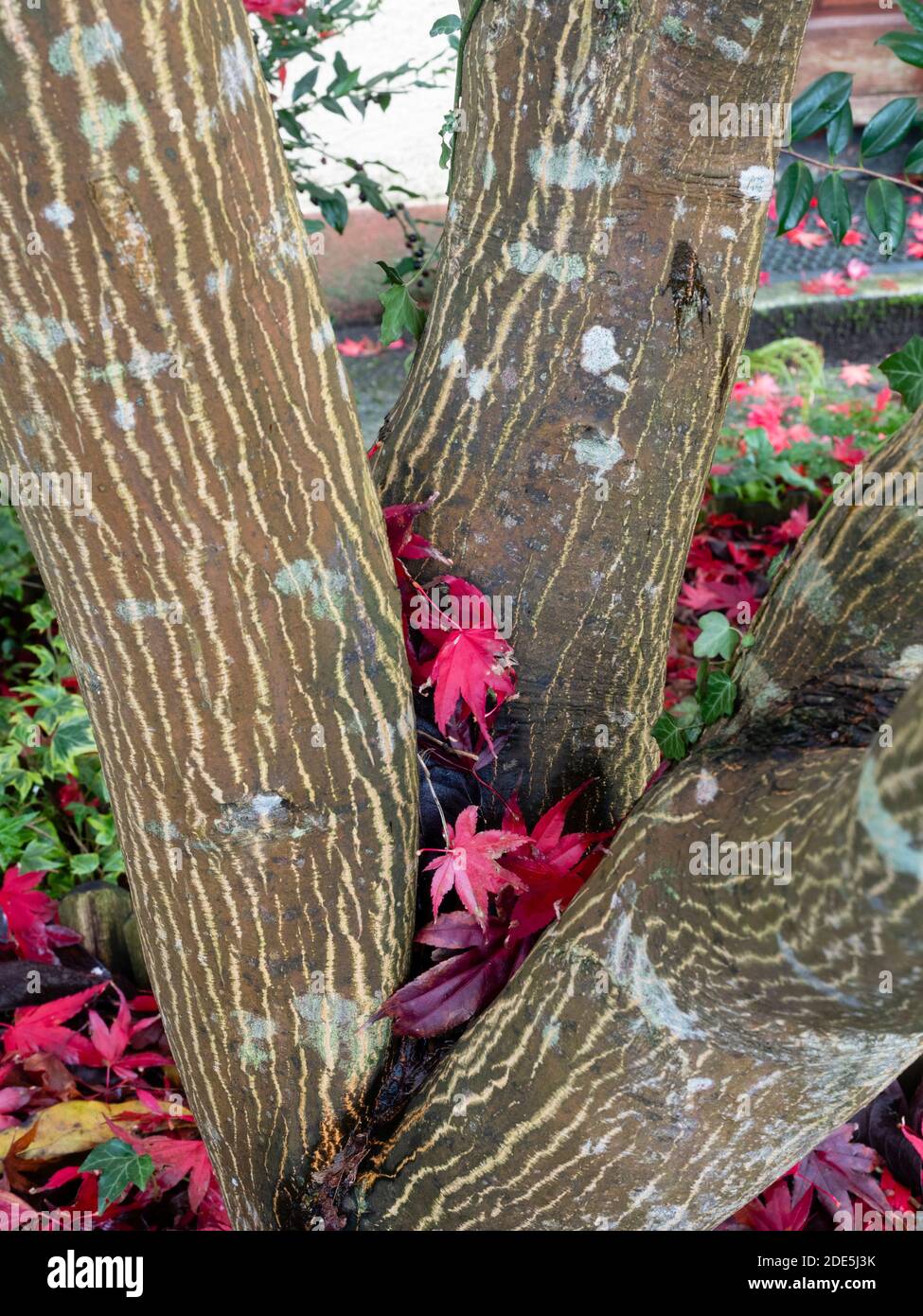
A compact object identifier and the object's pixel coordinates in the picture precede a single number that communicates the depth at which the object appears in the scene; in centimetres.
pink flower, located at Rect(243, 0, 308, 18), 227
